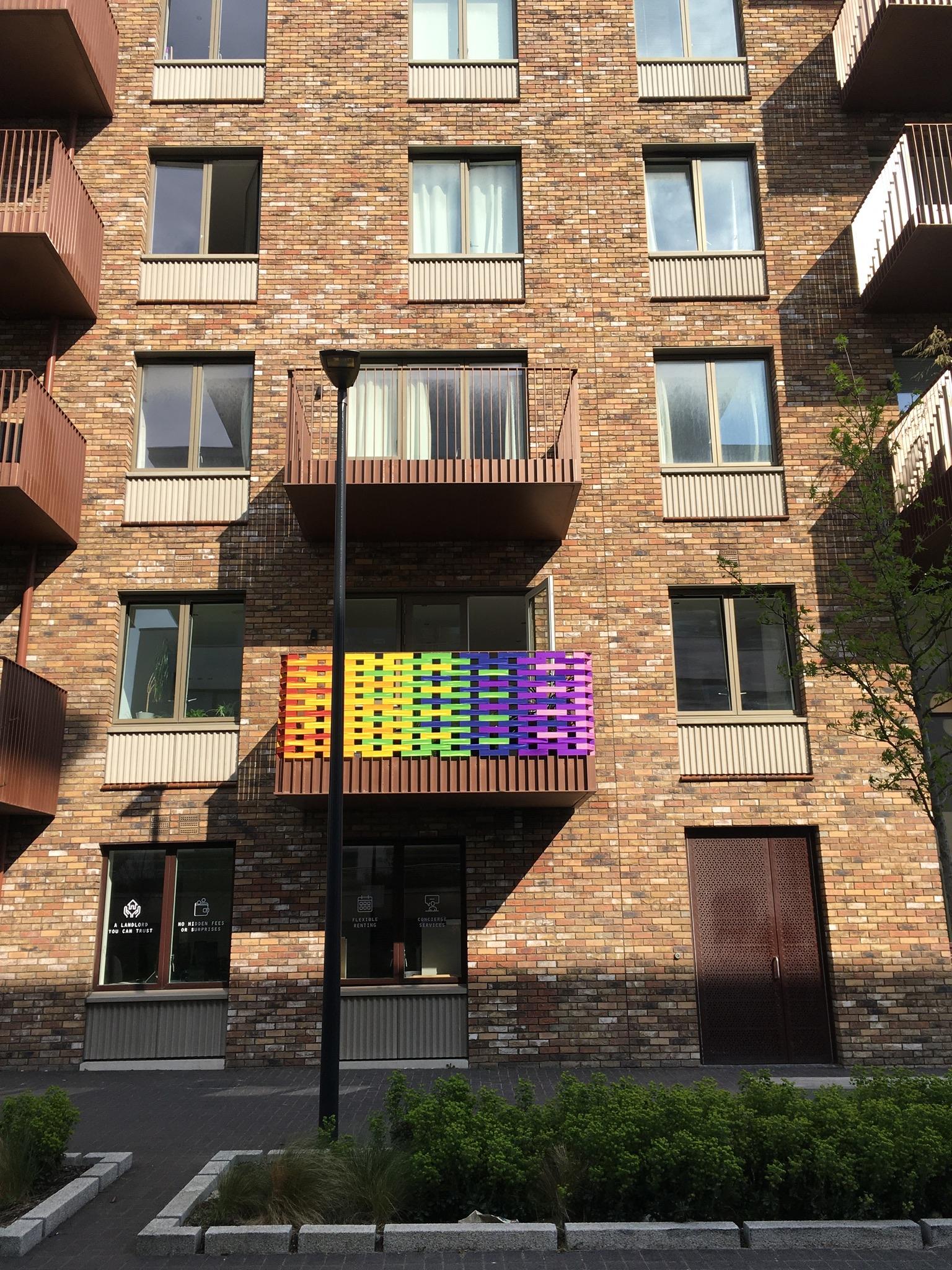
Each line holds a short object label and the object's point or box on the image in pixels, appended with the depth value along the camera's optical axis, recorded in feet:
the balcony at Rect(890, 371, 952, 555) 43.86
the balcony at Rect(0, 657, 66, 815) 42.22
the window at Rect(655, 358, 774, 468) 51.60
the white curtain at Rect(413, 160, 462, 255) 54.13
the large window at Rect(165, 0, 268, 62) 56.59
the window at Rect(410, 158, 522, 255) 54.13
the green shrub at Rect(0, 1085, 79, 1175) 26.08
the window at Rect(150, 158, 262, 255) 54.19
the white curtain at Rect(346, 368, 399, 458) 49.29
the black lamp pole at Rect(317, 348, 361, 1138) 28.55
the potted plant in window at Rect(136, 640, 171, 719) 48.65
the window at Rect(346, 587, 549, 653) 48.75
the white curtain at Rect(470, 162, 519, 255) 54.19
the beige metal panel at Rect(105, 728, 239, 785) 47.06
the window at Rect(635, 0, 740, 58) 56.80
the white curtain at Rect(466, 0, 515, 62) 56.70
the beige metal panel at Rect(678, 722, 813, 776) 47.24
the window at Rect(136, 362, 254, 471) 51.34
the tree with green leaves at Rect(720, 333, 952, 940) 32.94
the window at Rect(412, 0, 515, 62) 56.65
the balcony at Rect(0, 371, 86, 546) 44.47
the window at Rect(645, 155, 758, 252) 54.34
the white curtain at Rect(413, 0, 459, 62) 56.70
